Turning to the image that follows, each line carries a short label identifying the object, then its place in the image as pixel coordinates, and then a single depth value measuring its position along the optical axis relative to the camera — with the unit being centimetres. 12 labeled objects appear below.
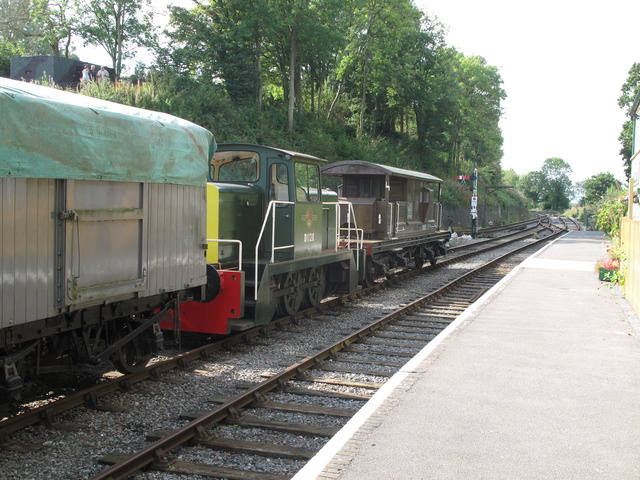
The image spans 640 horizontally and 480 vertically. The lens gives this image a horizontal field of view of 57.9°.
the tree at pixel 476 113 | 5400
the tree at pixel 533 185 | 14512
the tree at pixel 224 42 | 3031
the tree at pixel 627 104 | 4712
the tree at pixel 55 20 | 3066
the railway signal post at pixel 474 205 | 3381
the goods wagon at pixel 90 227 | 458
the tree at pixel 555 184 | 13062
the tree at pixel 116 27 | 2994
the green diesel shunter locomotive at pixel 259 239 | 822
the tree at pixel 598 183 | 8506
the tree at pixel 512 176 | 15975
